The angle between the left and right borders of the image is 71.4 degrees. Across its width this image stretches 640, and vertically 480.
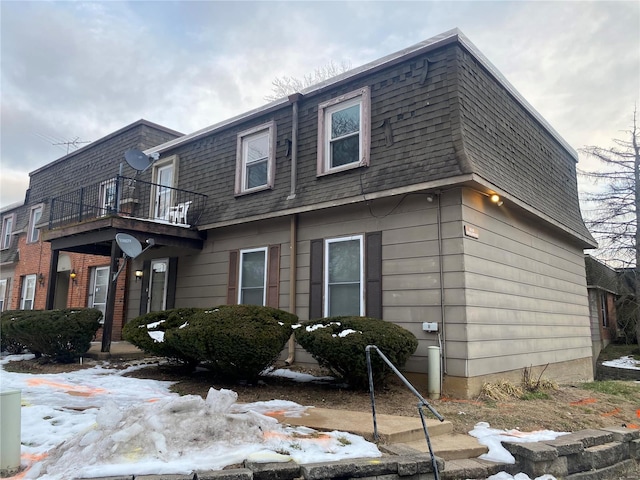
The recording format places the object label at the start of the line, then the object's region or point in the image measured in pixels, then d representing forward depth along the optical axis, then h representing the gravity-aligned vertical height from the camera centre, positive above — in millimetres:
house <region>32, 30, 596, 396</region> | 6508 +1731
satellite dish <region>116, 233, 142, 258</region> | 8406 +1233
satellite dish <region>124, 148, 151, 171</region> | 10414 +3522
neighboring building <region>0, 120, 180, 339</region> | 12953 +2582
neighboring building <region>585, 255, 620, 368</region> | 16609 +778
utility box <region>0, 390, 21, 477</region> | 3018 -865
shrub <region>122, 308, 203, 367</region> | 6879 -314
